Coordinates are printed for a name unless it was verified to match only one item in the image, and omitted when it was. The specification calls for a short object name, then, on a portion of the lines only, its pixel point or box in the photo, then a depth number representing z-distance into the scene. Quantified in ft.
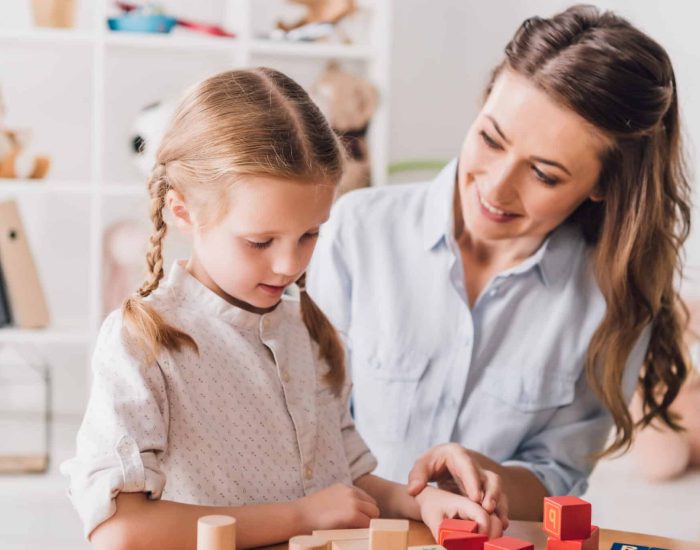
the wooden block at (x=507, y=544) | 4.51
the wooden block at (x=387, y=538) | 4.41
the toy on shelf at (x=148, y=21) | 9.59
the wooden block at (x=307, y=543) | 4.38
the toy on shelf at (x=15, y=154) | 9.49
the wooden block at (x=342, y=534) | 4.59
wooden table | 4.92
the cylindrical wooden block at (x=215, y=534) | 4.33
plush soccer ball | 9.64
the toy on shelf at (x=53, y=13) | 9.61
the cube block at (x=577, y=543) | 4.65
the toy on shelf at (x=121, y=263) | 9.65
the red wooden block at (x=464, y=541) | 4.60
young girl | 4.69
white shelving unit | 9.83
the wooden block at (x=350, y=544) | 4.47
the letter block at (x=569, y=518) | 4.64
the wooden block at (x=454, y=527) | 4.67
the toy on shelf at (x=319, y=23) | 9.83
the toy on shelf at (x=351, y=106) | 9.63
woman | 6.09
